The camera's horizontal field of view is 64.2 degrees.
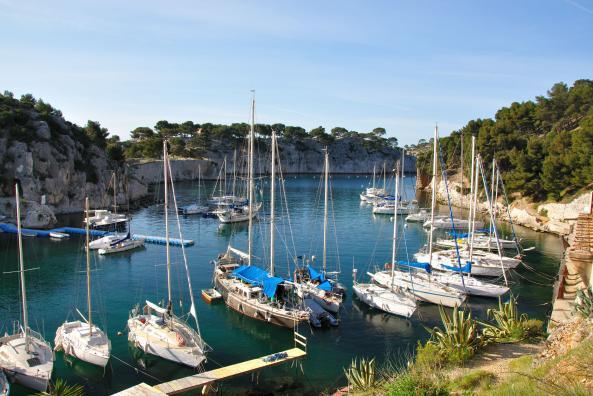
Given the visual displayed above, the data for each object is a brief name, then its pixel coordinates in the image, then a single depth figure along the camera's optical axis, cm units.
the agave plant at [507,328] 1839
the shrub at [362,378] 1658
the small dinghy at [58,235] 5297
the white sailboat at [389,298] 2886
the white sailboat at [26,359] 1948
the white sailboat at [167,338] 2158
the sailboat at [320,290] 2884
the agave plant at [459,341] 1654
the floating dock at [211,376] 1748
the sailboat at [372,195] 9126
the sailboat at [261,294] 2642
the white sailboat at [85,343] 2139
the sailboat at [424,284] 3086
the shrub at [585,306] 1533
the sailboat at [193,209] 7364
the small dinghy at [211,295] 3133
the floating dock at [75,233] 5223
